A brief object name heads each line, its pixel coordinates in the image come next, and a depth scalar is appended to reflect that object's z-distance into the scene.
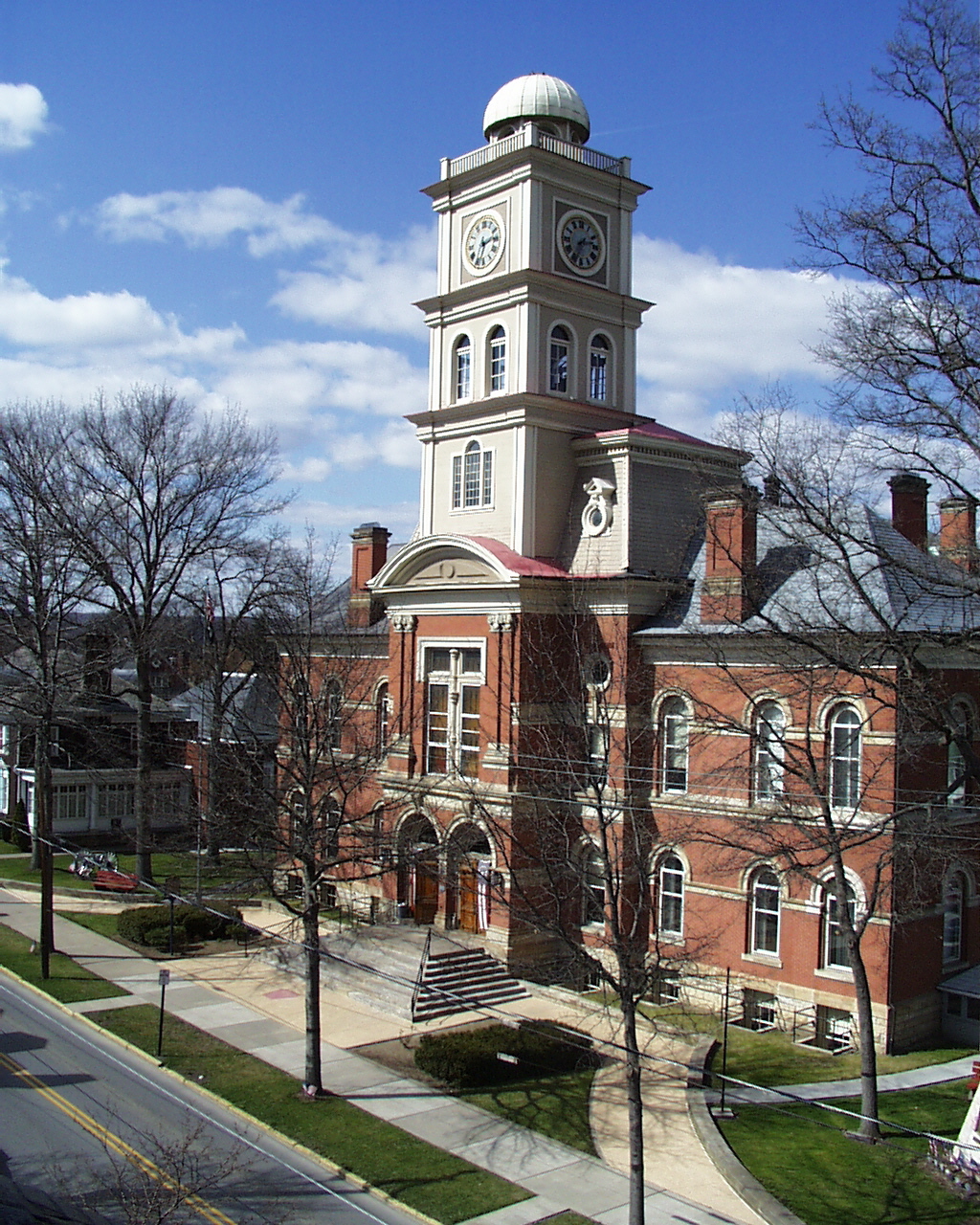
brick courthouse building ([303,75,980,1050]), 23.66
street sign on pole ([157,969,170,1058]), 22.30
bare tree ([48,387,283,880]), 38.78
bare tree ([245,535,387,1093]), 21.03
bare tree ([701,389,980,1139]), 17.61
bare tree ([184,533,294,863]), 23.70
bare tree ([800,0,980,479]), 15.23
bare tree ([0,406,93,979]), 36.91
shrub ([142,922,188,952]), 31.38
